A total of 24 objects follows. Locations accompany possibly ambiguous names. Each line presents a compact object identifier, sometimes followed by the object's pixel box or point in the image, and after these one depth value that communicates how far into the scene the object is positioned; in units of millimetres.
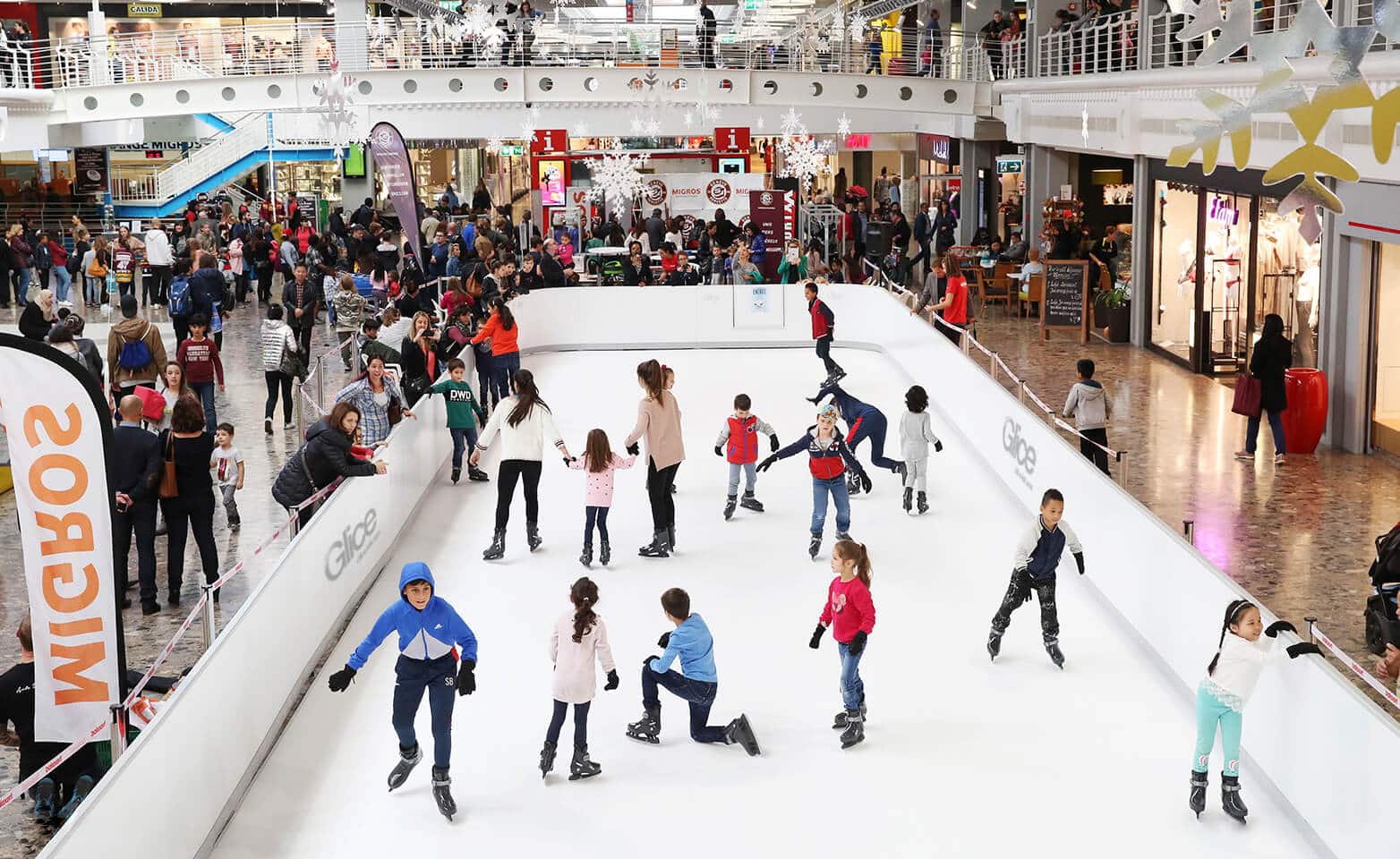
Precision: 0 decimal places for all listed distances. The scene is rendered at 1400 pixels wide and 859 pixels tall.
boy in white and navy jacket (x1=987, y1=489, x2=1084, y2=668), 9039
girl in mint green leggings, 7051
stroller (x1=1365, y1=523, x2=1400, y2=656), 8711
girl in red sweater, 8016
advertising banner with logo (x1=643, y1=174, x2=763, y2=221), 31125
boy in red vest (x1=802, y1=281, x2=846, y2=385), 18234
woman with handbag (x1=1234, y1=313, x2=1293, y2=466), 14383
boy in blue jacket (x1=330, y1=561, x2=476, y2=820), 7211
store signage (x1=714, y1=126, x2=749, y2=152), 33094
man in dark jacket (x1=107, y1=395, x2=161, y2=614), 9641
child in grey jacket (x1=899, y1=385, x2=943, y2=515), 12766
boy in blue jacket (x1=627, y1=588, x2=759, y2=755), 7836
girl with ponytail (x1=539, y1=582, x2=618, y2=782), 7500
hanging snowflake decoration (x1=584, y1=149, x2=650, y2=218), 31000
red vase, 15094
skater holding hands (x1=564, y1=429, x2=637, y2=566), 11016
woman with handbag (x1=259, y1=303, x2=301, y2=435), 14680
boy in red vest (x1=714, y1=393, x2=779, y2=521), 12555
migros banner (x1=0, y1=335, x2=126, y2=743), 6695
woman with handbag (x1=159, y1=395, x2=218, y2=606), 9781
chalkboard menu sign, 22688
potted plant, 22594
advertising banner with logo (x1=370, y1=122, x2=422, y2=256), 18719
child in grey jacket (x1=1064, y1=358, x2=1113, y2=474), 13031
